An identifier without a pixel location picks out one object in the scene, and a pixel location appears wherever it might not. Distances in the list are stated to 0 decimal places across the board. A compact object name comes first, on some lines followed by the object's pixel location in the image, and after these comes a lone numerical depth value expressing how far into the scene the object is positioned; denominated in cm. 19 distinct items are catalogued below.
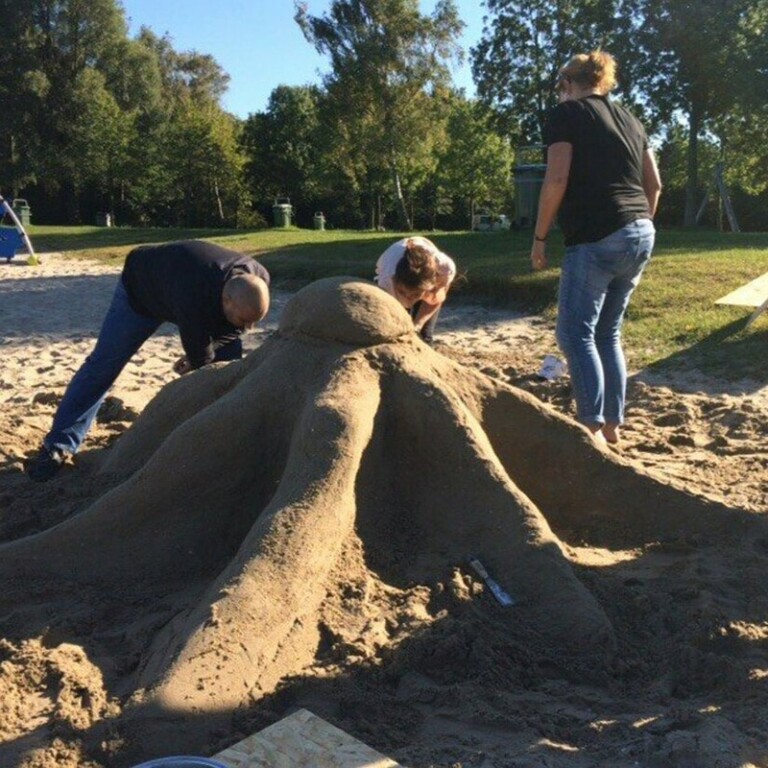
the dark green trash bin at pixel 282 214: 3475
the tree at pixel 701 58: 2355
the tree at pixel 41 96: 4084
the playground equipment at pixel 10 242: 1911
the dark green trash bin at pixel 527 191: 2089
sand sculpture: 314
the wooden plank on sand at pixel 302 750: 245
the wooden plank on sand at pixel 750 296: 827
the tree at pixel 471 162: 4181
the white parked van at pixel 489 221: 4197
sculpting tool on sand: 335
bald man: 467
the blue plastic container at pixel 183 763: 217
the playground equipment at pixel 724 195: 2096
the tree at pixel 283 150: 4272
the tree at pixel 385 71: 3372
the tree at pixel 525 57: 2944
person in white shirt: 476
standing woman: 486
